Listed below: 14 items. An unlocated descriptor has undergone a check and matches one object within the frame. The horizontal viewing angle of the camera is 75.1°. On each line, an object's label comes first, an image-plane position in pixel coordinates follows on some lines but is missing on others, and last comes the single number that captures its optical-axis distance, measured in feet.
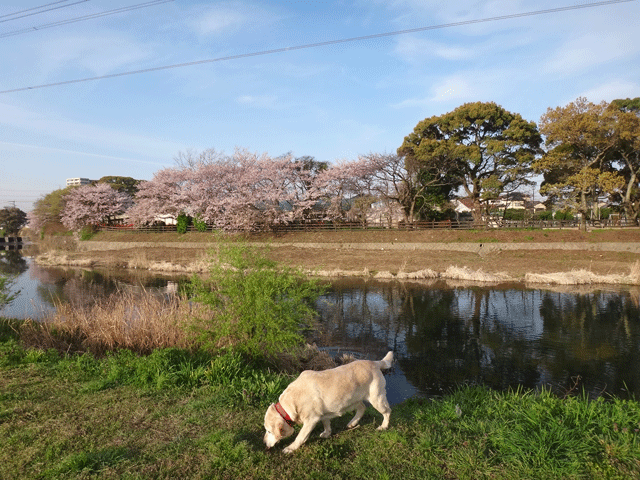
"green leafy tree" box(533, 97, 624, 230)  100.22
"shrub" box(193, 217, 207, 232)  143.02
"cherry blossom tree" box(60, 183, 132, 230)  171.12
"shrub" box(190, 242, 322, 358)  26.86
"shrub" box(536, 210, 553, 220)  163.73
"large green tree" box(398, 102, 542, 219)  116.26
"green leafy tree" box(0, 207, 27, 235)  246.68
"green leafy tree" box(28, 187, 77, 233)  183.42
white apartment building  516.65
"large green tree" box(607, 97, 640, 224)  99.14
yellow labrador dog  14.75
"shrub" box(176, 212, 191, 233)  146.10
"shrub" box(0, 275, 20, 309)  36.66
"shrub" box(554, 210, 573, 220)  161.27
